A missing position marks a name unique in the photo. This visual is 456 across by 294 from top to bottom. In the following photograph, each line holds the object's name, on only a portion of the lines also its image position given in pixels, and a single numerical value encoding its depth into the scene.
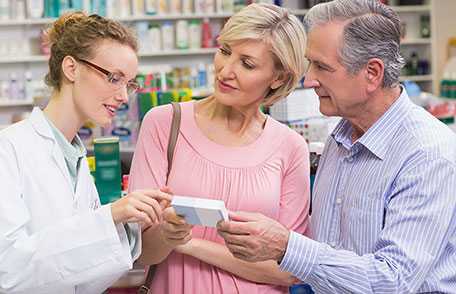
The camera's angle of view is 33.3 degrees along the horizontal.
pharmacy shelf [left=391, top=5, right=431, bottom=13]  7.52
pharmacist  1.74
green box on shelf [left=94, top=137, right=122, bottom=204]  2.91
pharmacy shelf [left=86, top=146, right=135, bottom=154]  3.24
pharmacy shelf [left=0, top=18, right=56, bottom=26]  6.24
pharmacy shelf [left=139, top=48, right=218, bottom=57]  6.71
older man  1.84
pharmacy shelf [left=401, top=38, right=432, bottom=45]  7.59
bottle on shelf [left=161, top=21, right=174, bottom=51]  6.74
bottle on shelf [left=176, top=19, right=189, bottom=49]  6.75
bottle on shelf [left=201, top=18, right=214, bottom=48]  6.83
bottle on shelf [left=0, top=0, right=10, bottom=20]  6.23
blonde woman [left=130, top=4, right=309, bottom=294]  2.19
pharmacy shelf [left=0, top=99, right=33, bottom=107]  6.30
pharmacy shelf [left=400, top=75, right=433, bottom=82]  7.61
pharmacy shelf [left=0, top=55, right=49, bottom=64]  6.27
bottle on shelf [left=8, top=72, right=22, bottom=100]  6.34
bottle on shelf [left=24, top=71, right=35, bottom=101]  6.34
